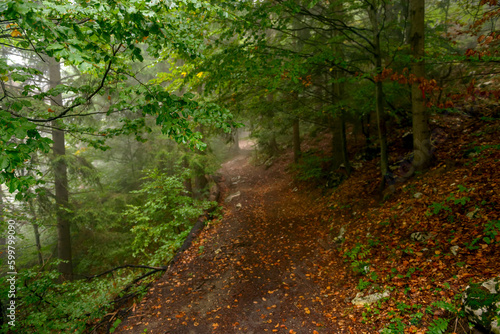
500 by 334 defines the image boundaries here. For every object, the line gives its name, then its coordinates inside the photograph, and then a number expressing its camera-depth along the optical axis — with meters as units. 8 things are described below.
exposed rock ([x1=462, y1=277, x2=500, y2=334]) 2.67
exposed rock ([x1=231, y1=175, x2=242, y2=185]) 16.43
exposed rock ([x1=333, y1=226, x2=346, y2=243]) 6.32
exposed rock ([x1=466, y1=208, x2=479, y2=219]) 4.35
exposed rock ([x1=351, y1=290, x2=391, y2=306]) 4.02
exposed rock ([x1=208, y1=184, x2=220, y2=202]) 12.23
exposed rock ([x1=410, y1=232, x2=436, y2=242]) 4.57
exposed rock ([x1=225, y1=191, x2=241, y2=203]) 12.34
